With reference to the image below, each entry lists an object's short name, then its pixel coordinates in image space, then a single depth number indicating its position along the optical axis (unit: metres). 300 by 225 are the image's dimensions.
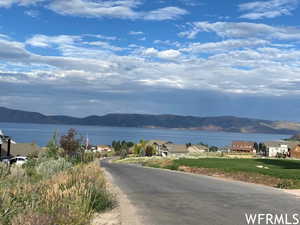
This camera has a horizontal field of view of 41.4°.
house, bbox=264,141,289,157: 98.69
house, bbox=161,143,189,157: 124.62
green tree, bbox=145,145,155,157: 113.31
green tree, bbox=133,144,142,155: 115.06
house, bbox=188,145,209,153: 128.60
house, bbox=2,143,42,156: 64.88
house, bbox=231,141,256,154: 125.74
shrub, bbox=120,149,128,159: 108.53
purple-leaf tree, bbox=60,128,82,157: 43.72
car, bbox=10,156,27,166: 48.08
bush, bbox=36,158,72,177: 23.94
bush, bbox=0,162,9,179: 18.18
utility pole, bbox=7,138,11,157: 58.24
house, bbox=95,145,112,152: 147.27
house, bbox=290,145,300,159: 89.06
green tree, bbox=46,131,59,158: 33.94
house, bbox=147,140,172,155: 126.28
